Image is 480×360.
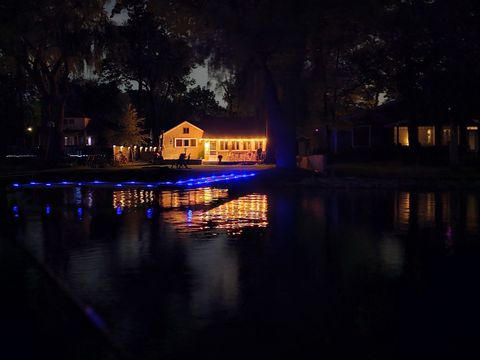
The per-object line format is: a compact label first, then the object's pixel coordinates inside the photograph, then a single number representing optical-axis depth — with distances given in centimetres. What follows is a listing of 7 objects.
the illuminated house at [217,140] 7175
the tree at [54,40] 4975
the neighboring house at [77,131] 9119
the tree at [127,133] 7838
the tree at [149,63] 8638
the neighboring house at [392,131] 5619
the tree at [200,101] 11603
